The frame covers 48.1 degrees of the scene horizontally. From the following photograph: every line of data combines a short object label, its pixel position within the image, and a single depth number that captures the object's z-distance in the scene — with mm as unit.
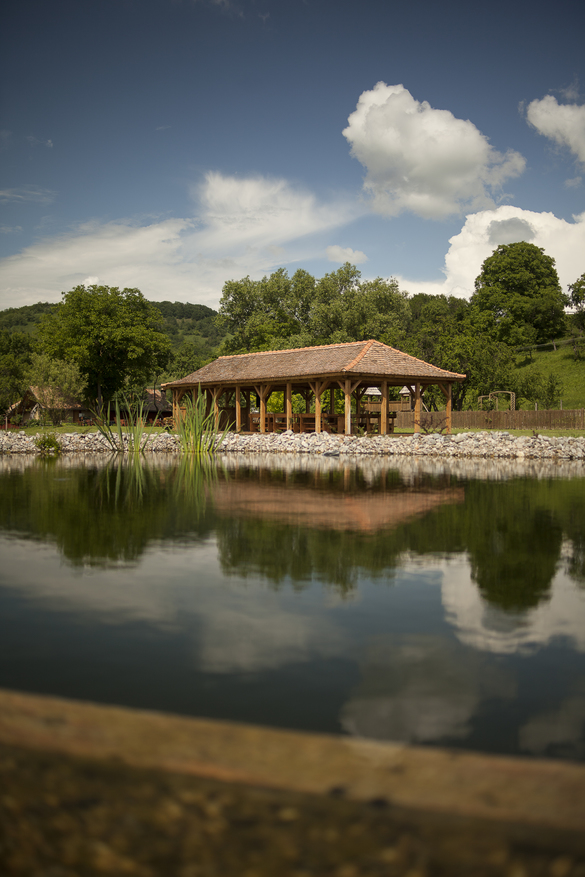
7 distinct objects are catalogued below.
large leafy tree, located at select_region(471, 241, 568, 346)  57094
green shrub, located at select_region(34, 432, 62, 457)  24781
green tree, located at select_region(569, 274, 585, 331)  51812
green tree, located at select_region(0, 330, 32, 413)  57625
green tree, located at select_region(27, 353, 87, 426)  40750
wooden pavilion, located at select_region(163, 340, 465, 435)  26781
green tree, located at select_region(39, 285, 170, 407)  49031
